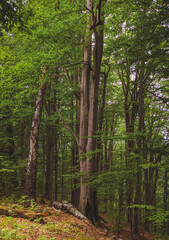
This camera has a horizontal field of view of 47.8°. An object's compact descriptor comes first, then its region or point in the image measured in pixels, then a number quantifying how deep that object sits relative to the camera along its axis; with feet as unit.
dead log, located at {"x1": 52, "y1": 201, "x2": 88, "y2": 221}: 25.76
